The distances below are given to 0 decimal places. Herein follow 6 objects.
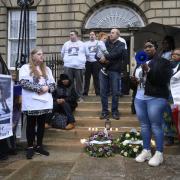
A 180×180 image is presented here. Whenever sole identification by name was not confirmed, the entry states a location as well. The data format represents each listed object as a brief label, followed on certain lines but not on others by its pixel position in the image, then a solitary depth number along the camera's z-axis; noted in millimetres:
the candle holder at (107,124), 5391
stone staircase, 5069
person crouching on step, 5522
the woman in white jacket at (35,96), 4621
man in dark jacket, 5622
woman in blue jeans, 4230
